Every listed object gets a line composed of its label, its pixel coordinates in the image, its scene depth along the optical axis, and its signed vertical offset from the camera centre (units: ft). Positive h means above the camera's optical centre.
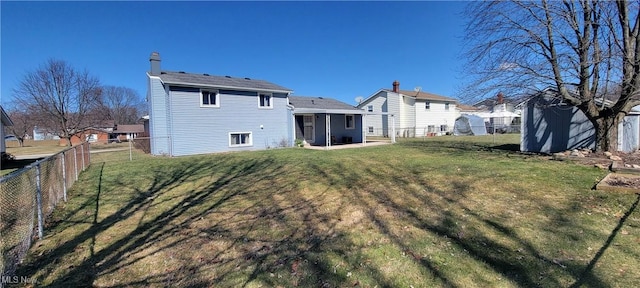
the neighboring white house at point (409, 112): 98.63 +7.23
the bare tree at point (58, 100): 84.43 +12.51
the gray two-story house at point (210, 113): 50.21 +4.68
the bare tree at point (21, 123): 100.55 +7.46
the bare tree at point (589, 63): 29.96 +7.20
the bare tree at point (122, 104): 182.80 +23.88
